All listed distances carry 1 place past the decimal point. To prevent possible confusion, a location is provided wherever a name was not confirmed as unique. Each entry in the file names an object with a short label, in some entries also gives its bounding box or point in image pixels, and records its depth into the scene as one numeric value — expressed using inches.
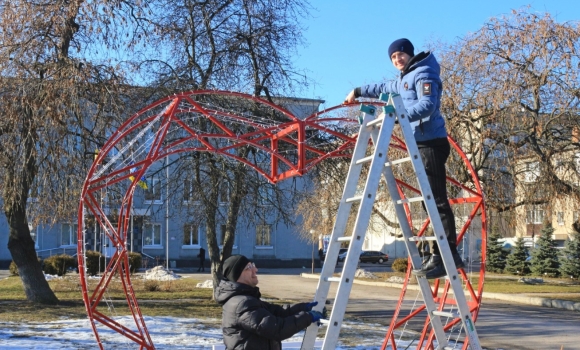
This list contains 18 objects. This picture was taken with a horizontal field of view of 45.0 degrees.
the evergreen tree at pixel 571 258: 1322.6
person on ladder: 184.5
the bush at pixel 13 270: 1225.0
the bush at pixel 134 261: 1237.1
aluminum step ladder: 166.1
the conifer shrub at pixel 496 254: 1518.2
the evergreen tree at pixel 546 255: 1395.2
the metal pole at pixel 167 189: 600.4
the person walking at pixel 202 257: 1524.4
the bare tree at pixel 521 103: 751.7
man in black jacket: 169.5
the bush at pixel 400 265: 1363.2
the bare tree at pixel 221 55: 576.1
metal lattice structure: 236.5
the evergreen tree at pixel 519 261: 1460.4
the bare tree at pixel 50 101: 470.0
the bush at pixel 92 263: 1165.2
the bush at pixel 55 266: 1175.6
